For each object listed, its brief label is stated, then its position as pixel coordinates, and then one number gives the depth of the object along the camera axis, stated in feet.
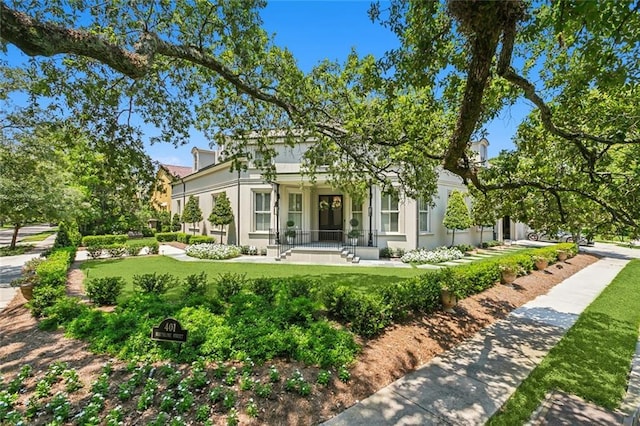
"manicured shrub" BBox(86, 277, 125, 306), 20.90
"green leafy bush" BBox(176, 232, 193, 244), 65.75
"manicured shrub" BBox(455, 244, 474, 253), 54.73
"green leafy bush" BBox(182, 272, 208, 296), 21.47
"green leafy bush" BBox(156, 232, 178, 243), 74.74
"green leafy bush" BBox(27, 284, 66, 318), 18.71
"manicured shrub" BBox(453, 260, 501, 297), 23.52
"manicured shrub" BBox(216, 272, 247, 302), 20.80
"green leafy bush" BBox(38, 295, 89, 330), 17.16
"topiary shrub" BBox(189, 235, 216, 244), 58.95
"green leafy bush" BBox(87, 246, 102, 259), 47.04
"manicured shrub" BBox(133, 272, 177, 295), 21.98
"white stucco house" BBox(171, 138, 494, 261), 48.44
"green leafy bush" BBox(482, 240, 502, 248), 64.52
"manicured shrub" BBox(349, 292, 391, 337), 16.19
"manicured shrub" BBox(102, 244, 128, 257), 49.80
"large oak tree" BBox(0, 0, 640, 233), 10.23
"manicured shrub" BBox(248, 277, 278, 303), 20.67
